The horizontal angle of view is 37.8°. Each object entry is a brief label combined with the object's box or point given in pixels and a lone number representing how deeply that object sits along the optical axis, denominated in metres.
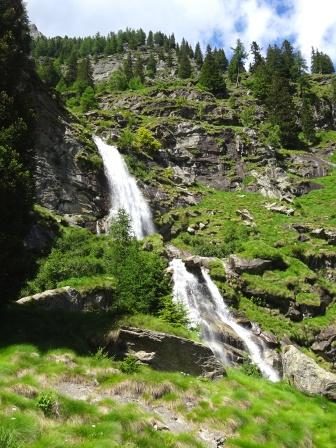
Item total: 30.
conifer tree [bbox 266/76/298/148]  94.44
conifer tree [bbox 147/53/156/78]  148.19
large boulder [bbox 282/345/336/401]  22.55
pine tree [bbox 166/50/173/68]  162.23
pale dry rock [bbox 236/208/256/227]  61.67
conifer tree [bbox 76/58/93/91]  118.50
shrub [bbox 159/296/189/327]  26.56
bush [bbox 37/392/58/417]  12.99
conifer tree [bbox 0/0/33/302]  19.73
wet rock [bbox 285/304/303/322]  44.00
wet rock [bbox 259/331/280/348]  37.91
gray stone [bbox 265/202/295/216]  65.46
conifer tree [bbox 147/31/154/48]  195.23
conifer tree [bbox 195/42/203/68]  162.12
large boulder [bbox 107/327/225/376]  20.09
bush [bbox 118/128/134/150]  74.00
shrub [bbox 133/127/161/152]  76.47
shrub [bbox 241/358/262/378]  25.69
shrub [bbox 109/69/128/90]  125.00
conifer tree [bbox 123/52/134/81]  137.00
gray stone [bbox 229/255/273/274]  47.98
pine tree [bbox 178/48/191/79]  139.88
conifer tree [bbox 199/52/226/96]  114.81
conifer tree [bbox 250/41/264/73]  143.62
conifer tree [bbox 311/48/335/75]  154.44
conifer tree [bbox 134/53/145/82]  134.50
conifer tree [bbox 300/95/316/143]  97.31
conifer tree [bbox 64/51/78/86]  131.25
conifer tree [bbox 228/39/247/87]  137.81
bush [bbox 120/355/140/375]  17.97
